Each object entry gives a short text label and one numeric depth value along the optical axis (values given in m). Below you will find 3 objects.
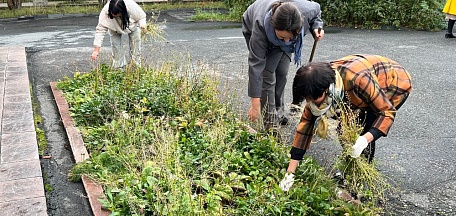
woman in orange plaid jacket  2.42
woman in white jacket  5.17
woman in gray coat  3.13
